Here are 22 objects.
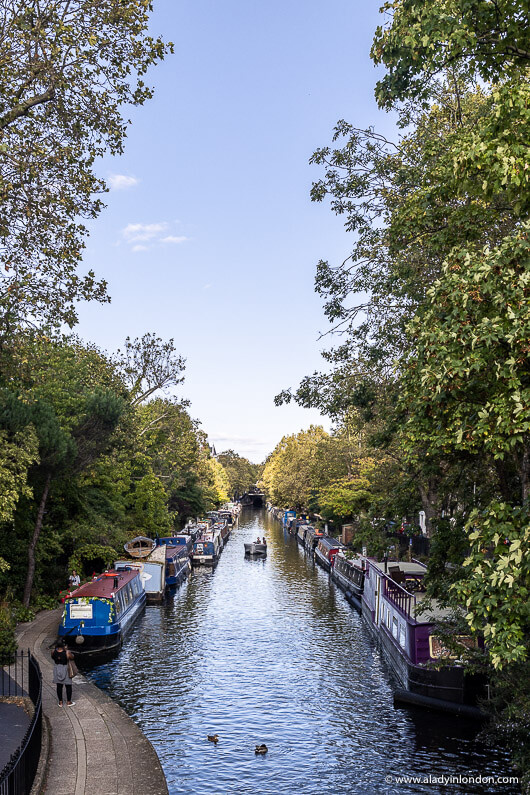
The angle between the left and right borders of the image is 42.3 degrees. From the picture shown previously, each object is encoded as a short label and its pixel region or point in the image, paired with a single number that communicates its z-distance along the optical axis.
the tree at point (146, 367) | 54.31
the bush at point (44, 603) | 36.59
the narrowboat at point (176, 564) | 52.16
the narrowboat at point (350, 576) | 47.69
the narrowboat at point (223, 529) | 92.88
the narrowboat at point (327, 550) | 63.07
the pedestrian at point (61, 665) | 20.12
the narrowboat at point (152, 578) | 45.88
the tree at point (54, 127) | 17.28
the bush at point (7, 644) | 21.27
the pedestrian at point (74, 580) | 37.94
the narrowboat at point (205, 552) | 68.25
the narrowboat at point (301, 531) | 93.07
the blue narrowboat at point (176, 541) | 64.25
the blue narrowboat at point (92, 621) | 30.58
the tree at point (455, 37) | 10.77
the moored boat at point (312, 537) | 78.56
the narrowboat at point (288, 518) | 117.69
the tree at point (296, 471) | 115.12
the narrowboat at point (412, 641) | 24.06
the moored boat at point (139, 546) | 52.16
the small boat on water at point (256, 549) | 75.44
